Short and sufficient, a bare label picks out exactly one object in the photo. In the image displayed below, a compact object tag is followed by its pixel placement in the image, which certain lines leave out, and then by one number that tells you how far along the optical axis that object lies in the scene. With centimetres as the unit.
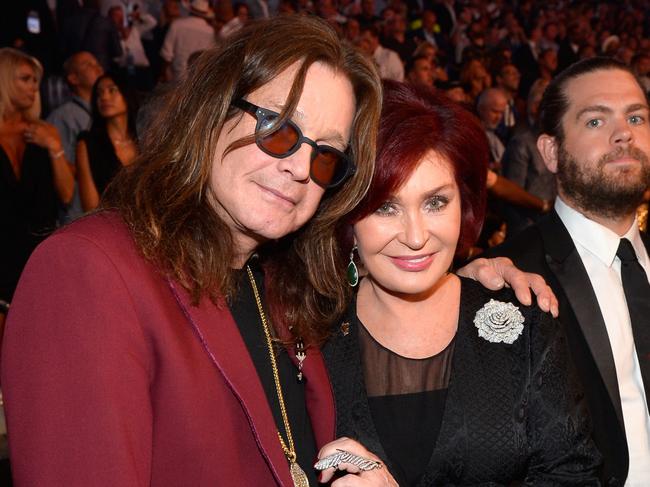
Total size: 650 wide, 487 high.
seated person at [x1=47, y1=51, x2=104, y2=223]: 611
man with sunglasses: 133
